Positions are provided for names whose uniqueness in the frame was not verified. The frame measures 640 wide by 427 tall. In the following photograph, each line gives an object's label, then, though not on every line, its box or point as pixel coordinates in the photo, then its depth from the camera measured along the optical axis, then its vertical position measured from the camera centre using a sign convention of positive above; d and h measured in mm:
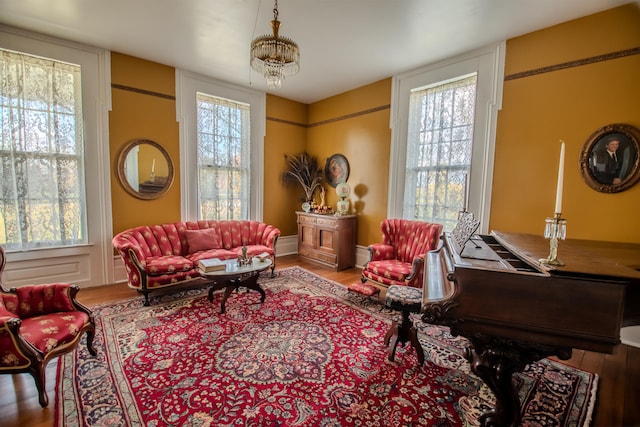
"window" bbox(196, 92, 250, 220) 4816 +570
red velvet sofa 3365 -868
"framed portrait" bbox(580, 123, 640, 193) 2623 +426
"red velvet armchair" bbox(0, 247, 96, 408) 1670 -993
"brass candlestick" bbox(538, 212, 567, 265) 1350 -167
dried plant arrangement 5758 +398
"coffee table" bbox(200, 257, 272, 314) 3107 -993
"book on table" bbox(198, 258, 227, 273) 3137 -871
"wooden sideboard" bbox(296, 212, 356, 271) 4879 -864
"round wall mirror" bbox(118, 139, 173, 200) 4070 +264
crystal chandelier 2346 +1181
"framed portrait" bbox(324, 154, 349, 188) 5387 +465
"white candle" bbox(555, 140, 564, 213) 1334 +59
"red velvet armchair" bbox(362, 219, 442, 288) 3334 -793
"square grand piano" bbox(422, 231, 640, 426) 1142 -487
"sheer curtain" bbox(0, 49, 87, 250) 3346 +370
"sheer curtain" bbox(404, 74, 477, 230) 3822 +677
